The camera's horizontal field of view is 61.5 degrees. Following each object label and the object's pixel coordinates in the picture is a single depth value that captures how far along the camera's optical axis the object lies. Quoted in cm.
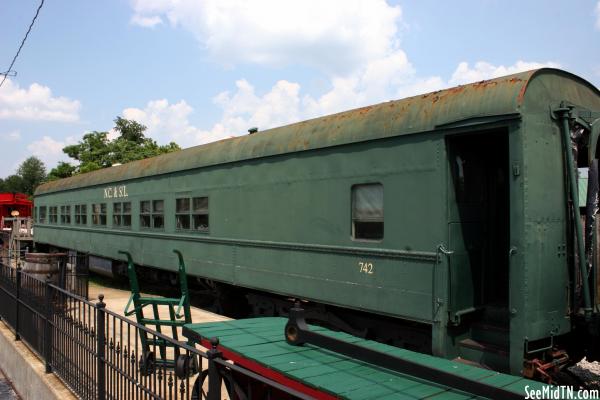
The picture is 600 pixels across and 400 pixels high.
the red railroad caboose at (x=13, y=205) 2748
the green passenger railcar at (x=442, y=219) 470
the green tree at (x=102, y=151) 4078
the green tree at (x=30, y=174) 9962
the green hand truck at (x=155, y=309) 515
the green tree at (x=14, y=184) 9950
